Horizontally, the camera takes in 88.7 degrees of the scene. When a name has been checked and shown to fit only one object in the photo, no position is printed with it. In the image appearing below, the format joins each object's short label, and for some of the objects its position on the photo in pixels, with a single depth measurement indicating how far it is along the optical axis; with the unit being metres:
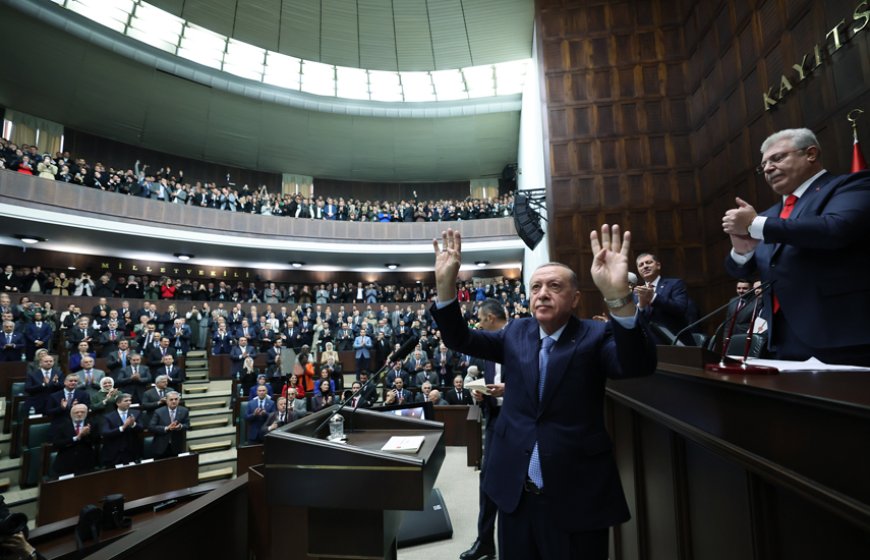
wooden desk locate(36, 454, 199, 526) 3.82
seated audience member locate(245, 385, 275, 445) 5.82
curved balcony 10.60
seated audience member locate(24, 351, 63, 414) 5.61
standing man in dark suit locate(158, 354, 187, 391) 7.23
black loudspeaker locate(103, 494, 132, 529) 2.87
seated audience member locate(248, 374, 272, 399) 6.21
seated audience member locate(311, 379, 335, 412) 6.51
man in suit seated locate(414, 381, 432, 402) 7.06
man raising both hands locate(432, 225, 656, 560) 1.23
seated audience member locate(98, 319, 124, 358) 8.08
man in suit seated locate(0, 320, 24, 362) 6.81
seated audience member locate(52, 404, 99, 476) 4.56
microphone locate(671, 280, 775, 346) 1.45
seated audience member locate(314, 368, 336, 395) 7.76
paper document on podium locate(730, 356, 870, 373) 1.19
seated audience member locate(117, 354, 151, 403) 6.35
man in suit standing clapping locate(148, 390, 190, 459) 5.16
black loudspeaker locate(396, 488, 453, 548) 3.07
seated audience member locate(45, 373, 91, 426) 5.05
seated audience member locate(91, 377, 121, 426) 5.33
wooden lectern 1.58
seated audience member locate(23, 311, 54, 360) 7.48
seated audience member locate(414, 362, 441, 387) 7.90
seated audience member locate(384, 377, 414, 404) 6.86
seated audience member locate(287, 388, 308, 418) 6.03
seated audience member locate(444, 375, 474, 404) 6.96
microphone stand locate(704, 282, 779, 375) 1.18
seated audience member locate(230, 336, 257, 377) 8.59
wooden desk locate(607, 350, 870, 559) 0.76
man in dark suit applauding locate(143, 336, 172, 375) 7.46
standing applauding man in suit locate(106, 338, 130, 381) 6.89
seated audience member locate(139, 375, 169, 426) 5.60
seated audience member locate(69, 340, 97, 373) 6.62
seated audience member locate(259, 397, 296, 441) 5.27
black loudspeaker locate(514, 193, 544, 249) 8.56
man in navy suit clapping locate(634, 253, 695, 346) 2.67
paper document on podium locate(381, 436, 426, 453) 1.75
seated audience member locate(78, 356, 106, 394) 5.94
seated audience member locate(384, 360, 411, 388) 8.09
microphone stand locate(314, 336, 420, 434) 1.77
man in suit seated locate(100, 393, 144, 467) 4.86
